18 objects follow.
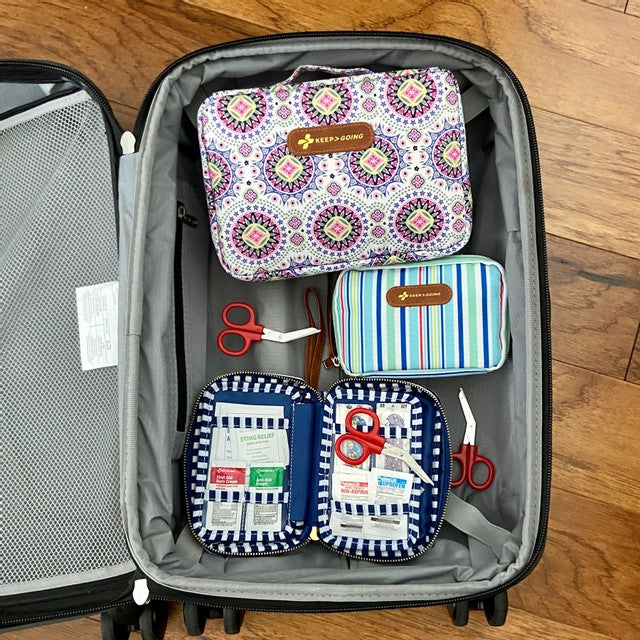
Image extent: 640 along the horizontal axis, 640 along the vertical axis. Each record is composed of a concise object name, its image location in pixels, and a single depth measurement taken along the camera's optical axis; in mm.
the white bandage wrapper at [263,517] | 930
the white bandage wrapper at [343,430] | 939
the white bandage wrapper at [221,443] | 944
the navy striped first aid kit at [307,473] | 920
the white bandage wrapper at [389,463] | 938
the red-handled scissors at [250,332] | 992
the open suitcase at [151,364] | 802
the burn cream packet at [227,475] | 933
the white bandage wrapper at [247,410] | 957
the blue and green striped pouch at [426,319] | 929
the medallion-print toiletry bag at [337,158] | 879
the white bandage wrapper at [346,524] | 925
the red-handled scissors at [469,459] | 953
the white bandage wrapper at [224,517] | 919
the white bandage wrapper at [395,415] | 957
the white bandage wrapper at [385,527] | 917
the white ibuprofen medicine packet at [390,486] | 928
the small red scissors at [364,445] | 927
